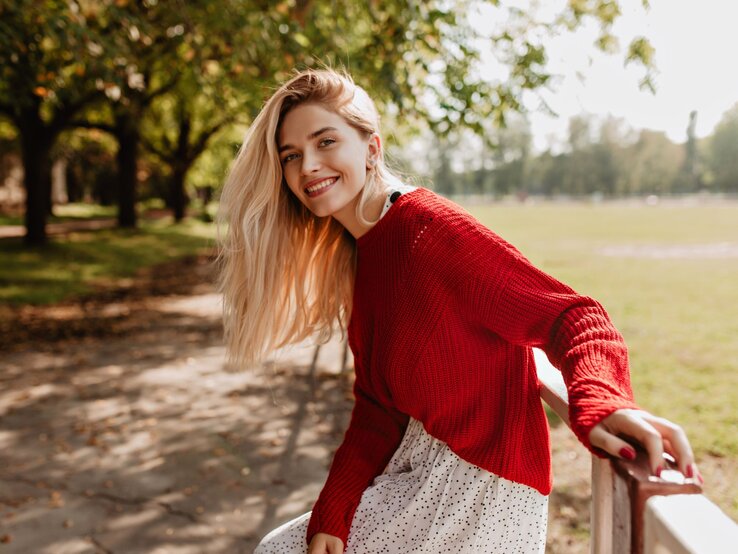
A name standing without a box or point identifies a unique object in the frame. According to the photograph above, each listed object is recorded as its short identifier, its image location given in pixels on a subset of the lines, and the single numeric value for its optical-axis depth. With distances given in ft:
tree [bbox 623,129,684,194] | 272.72
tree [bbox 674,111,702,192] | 264.31
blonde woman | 4.87
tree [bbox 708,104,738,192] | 239.99
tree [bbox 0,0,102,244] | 17.25
